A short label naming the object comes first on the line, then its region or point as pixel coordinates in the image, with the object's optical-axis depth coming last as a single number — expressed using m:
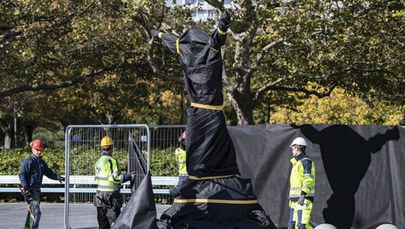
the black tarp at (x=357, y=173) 13.95
